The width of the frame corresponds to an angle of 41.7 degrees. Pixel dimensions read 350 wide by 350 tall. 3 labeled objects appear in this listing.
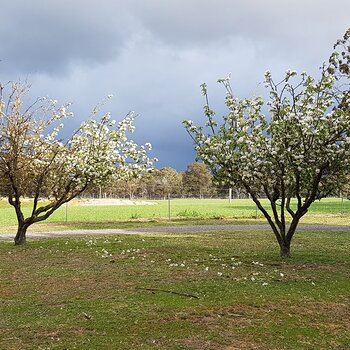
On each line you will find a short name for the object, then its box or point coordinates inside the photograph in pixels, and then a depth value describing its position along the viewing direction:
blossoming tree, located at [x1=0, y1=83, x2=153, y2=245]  18.62
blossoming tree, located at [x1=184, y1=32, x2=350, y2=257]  12.80
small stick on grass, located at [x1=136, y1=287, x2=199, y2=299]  9.25
